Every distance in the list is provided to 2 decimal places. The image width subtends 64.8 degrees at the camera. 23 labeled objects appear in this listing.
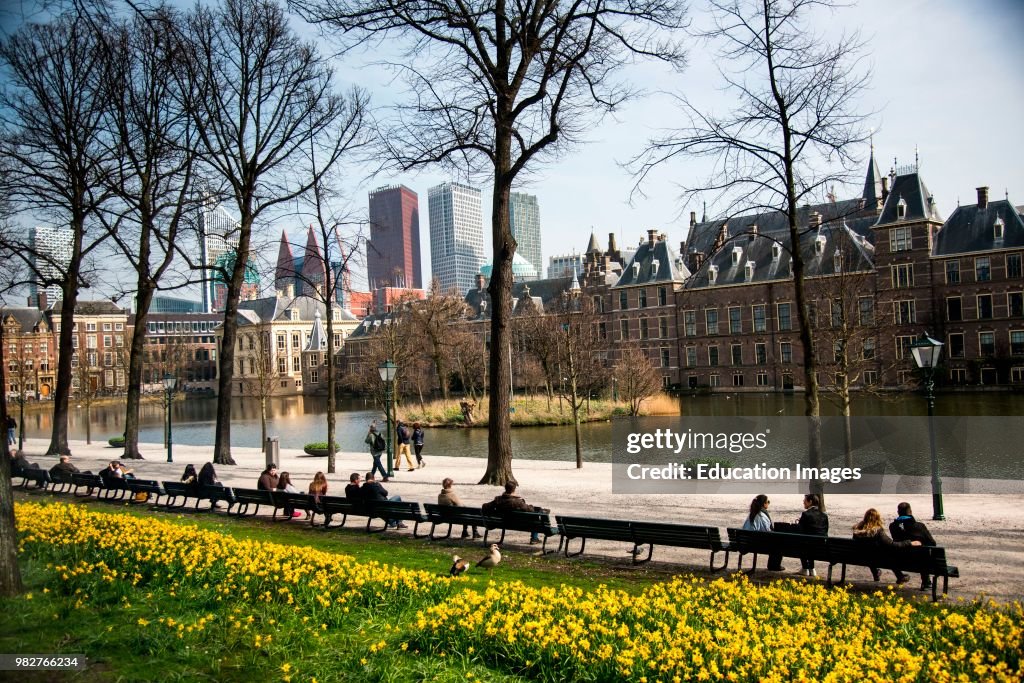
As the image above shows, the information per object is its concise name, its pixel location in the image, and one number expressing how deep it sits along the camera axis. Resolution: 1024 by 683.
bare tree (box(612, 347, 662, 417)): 45.47
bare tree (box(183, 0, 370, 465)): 25.97
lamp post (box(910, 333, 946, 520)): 15.05
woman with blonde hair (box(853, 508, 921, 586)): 10.14
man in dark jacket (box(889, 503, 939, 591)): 10.53
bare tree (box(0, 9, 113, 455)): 24.80
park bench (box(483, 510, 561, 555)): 13.11
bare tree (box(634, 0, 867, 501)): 14.08
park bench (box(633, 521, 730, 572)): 11.52
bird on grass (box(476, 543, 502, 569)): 11.60
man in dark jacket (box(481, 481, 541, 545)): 13.67
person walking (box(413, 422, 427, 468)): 26.58
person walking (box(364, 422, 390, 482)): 22.67
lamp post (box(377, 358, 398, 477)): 23.41
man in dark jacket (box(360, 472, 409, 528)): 15.44
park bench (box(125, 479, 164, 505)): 18.80
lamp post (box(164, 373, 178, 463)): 33.00
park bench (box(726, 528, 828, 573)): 10.66
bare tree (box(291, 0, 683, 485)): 17.89
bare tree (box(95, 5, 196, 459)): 25.16
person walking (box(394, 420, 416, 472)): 26.80
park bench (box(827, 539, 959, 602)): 9.69
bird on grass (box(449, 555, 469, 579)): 10.90
